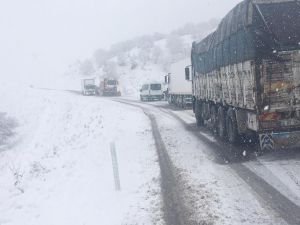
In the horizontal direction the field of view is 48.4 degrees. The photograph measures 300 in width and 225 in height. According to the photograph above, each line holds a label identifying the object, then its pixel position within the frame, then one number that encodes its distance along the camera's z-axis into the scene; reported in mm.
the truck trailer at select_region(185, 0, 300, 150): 8038
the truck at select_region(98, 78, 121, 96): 43684
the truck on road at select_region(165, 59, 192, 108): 24720
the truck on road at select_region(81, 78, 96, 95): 44949
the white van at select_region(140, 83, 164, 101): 34071
